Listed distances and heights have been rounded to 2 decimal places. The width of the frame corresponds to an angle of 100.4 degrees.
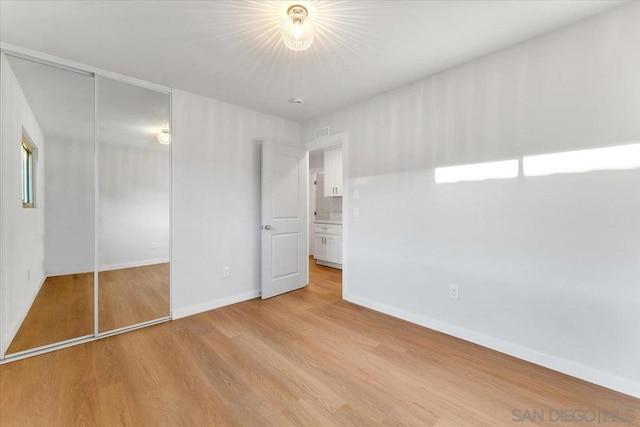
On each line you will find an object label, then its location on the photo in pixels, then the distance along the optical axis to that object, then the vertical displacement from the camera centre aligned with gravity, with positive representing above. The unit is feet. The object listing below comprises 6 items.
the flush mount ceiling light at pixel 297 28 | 5.45 +3.90
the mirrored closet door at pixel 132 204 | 8.21 +0.23
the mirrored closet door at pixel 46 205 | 6.89 +0.17
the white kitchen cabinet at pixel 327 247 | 17.20 -2.35
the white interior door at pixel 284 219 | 11.38 -0.31
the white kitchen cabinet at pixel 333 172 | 17.16 +2.62
